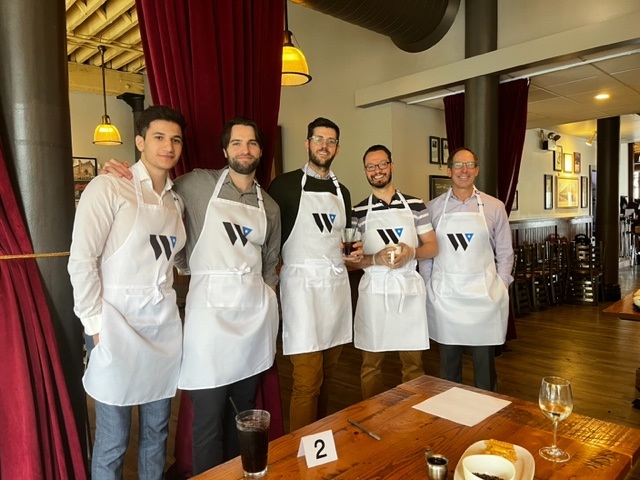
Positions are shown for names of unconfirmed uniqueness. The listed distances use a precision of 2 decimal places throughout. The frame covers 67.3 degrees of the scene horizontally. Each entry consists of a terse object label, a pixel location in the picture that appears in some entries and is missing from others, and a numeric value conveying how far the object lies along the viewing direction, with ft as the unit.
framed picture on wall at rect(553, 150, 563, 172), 30.27
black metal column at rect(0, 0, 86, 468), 6.38
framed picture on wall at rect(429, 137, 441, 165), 19.19
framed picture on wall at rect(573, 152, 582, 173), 32.83
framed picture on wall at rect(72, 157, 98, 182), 28.50
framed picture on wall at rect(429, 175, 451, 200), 19.06
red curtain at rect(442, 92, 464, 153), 17.15
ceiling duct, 12.98
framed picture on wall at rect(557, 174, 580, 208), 30.96
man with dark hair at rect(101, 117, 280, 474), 6.77
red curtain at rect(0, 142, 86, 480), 5.94
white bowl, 3.81
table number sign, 4.25
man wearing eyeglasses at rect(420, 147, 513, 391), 9.83
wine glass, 4.43
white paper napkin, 5.10
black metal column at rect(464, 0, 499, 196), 15.05
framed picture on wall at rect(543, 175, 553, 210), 29.35
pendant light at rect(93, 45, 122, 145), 21.31
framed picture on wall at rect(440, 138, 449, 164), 19.57
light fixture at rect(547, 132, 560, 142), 29.50
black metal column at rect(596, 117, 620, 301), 25.77
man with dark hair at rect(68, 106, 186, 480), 5.75
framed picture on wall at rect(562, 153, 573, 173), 31.60
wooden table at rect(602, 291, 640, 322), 10.17
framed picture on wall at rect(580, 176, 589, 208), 33.71
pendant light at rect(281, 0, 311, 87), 12.39
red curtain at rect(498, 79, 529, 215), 16.22
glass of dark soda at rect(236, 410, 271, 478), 4.04
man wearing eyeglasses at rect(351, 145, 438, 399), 9.41
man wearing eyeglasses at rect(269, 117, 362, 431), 8.23
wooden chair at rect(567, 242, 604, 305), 24.09
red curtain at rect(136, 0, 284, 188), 7.70
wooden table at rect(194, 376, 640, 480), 4.09
